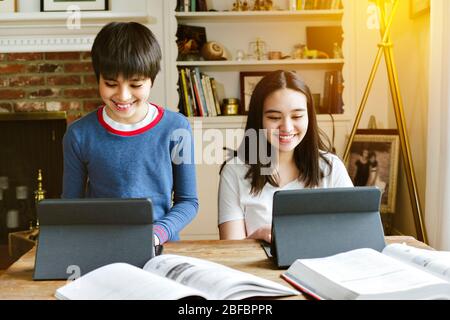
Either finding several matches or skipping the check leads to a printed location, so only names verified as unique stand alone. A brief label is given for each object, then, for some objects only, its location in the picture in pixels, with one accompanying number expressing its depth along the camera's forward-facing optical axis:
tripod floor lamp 2.88
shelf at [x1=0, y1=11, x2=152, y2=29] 3.32
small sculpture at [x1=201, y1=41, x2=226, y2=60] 3.45
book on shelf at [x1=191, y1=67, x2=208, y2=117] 3.45
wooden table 1.05
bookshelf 3.42
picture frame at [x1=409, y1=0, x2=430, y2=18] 2.98
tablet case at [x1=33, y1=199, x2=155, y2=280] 1.11
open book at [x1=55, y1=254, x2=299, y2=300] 0.91
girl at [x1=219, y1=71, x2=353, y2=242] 1.67
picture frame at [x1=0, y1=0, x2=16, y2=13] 3.37
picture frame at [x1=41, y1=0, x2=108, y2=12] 3.38
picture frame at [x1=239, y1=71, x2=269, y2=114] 3.57
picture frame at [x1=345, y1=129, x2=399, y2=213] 3.23
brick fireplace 3.47
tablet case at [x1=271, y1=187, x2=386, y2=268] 1.17
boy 1.47
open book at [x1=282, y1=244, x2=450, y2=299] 0.92
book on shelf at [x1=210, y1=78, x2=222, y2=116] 3.48
